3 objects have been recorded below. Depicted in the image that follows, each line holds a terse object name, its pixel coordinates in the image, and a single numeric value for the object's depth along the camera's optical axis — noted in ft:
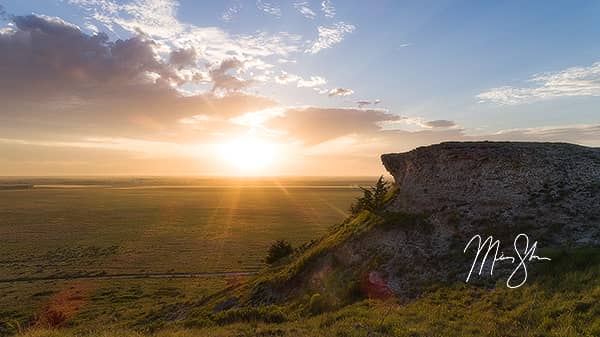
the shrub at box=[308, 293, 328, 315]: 52.90
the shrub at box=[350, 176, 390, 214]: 84.07
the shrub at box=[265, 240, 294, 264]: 110.42
